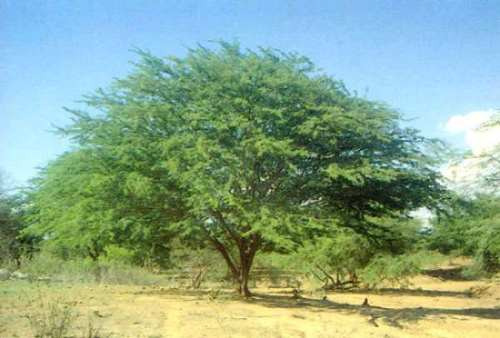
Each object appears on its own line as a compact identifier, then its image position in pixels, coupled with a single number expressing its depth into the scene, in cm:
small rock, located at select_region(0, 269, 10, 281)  2577
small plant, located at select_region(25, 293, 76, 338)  921
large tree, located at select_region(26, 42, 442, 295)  1567
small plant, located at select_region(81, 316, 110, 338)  967
